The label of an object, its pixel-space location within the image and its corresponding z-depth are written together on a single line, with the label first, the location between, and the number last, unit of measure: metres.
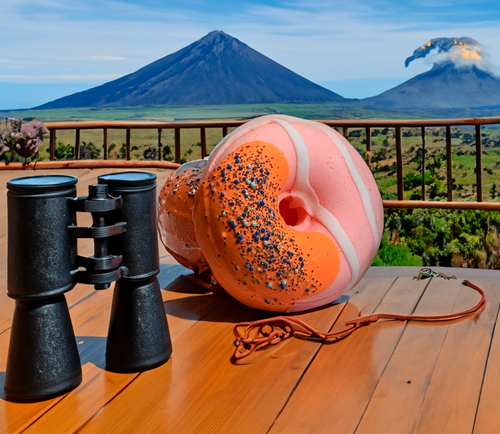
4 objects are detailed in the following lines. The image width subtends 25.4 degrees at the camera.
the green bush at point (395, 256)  3.63
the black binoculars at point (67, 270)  0.93
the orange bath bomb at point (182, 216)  1.20
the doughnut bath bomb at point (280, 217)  1.07
